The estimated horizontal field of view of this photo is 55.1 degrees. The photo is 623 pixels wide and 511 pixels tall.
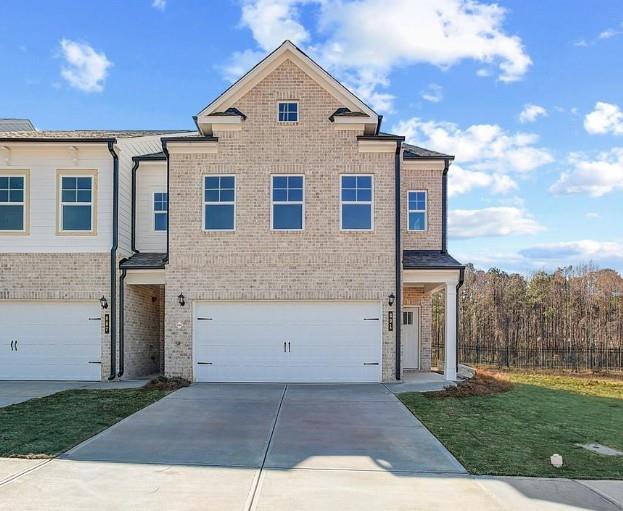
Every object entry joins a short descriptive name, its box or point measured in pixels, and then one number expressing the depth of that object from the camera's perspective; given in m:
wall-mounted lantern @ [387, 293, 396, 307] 15.51
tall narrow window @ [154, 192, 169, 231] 17.52
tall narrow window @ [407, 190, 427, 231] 18.05
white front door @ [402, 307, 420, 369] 18.92
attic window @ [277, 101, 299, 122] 15.85
